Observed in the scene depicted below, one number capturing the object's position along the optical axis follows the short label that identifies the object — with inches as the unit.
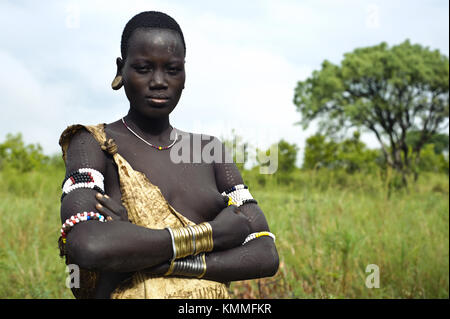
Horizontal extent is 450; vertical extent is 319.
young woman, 61.8
